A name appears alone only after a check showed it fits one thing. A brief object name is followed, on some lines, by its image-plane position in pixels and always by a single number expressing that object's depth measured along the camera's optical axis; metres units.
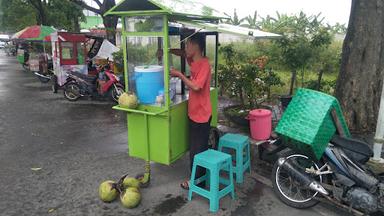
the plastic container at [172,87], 4.04
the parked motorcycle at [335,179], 3.29
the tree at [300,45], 7.86
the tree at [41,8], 22.37
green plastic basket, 3.40
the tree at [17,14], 26.50
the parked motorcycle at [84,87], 9.36
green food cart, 3.65
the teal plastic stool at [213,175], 3.58
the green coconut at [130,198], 3.68
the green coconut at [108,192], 3.79
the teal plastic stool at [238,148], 4.23
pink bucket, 5.66
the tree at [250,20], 18.69
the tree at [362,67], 5.51
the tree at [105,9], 13.71
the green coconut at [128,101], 3.87
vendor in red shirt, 3.75
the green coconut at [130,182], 3.89
